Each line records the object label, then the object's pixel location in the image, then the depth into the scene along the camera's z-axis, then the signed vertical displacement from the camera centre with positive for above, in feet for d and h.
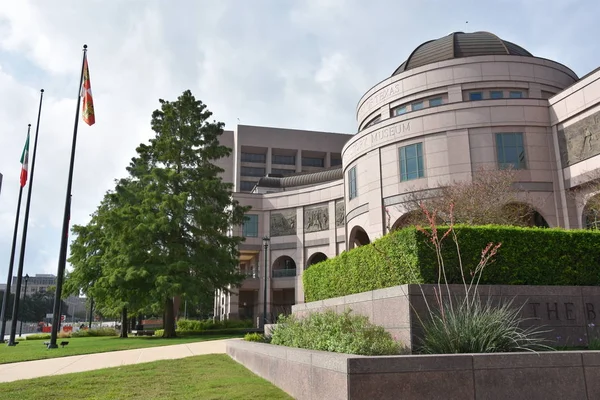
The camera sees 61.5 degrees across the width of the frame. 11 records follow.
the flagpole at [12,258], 105.81 +11.21
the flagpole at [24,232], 97.35 +15.65
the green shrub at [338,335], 26.45 -1.52
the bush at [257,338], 49.34 -2.81
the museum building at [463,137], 92.84 +34.09
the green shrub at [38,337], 120.73 -5.99
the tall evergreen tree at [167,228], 91.50 +15.88
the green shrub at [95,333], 125.70 -5.23
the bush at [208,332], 103.38 -4.44
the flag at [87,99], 78.28 +32.83
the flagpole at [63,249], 71.10 +8.89
